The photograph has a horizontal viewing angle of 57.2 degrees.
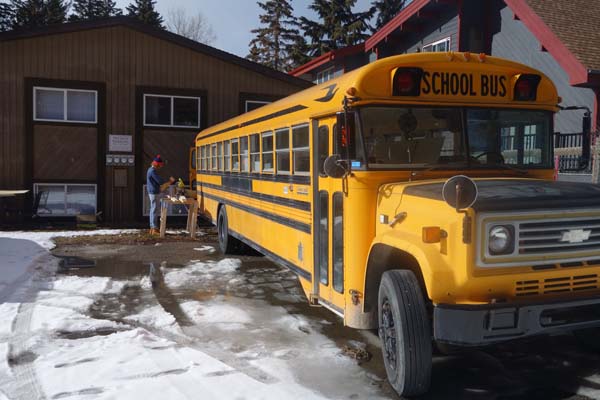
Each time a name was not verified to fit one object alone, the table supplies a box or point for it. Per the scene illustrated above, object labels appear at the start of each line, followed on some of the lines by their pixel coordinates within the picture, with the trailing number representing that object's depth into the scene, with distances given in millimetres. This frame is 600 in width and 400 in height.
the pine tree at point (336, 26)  34344
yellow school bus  3359
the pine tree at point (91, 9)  44875
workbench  11859
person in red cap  12344
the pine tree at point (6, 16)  37812
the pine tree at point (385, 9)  35000
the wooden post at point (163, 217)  11828
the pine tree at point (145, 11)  40906
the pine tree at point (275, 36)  42062
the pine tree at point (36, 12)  36781
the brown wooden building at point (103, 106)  13766
